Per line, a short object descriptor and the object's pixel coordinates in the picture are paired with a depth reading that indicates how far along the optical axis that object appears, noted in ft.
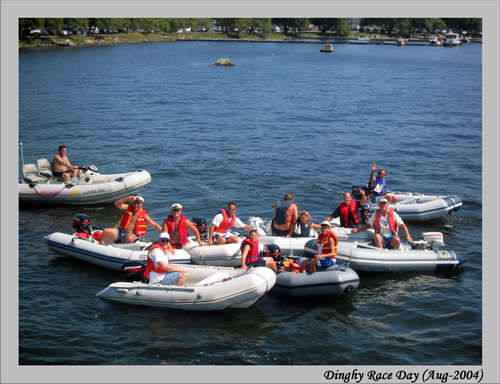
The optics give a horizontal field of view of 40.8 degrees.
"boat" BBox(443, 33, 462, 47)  336.08
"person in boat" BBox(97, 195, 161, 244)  49.96
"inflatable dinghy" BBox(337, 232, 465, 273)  47.91
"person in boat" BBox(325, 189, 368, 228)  53.31
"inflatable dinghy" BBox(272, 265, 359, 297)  43.62
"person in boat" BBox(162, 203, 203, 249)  47.19
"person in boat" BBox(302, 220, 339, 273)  44.86
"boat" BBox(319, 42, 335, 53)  295.36
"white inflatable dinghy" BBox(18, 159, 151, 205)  64.64
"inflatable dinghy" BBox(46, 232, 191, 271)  47.43
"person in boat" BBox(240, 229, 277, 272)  44.57
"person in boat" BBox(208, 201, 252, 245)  48.88
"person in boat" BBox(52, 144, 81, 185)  65.77
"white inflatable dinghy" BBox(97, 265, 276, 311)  41.83
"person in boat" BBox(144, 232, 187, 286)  42.70
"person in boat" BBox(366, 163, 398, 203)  62.34
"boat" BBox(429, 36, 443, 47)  342.11
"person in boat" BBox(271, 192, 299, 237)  50.18
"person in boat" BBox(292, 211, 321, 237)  50.01
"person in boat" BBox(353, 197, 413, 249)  49.34
